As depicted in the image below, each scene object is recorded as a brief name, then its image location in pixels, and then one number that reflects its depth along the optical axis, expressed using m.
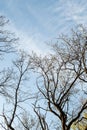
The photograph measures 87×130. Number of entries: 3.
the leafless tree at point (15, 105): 18.29
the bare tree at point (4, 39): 15.16
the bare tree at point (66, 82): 17.92
